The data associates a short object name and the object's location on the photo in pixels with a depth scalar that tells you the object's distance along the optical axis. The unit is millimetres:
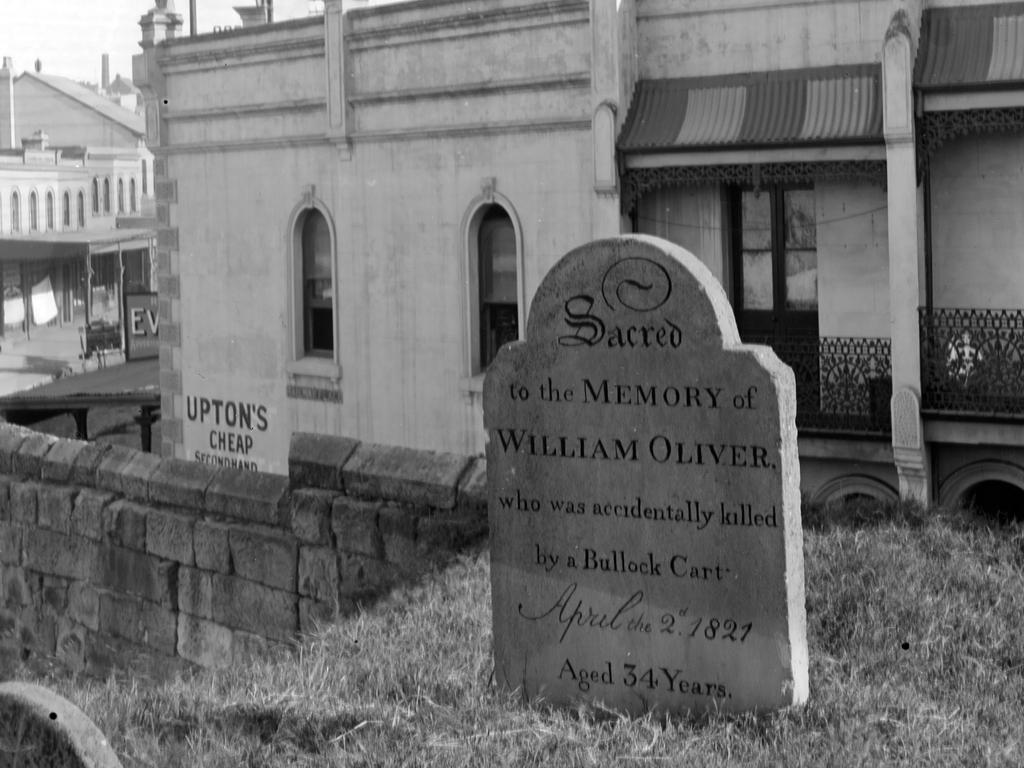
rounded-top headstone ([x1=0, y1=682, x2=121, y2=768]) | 5891
